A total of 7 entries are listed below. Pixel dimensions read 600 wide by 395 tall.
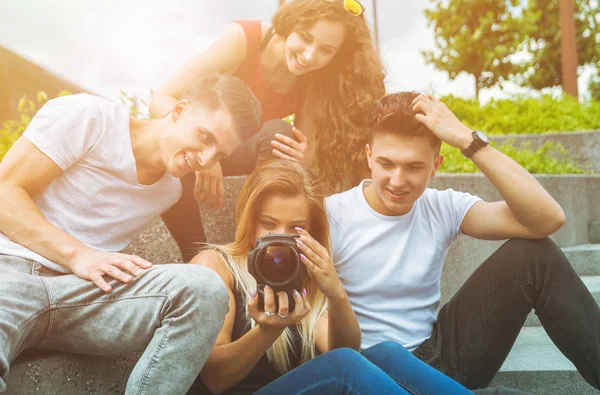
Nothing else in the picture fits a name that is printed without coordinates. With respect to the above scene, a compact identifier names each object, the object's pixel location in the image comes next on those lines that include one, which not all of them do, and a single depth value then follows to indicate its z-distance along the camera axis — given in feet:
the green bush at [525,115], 15.87
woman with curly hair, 7.54
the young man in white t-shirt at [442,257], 5.48
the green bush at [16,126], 8.46
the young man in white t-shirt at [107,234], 4.42
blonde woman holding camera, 4.68
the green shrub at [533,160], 11.22
